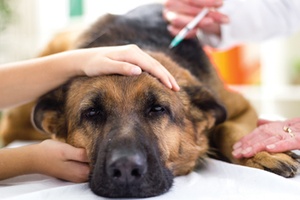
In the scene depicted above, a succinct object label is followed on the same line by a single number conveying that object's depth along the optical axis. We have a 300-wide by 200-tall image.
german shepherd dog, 1.24
